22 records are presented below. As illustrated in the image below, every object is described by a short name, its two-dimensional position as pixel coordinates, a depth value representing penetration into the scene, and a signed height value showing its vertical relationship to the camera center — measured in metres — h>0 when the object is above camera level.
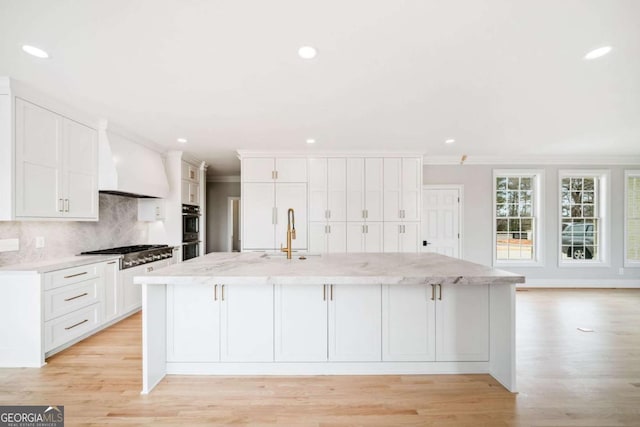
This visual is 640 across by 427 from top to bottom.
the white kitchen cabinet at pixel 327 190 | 5.14 +0.39
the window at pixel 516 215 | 5.75 -0.04
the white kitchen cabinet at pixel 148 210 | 4.84 +0.02
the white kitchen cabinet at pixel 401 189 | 5.15 +0.41
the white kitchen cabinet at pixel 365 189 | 5.14 +0.41
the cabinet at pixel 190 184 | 5.28 +0.52
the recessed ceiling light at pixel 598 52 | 2.06 +1.16
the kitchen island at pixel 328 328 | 2.36 -0.94
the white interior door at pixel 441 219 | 5.72 -0.13
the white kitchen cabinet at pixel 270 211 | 5.10 +0.02
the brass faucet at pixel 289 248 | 2.97 -0.37
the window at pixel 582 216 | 5.73 -0.06
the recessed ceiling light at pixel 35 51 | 2.01 +1.13
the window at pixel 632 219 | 5.66 -0.11
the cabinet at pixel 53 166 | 2.62 +0.46
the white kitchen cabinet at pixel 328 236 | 5.13 -0.42
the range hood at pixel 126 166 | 3.58 +0.61
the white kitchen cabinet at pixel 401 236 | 5.13 -0.42
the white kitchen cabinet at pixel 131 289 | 3.73 -1.05
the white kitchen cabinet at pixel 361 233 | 5.14 -0.37
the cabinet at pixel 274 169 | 5.11 +0.75
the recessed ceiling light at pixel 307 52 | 2.02 +1.13
